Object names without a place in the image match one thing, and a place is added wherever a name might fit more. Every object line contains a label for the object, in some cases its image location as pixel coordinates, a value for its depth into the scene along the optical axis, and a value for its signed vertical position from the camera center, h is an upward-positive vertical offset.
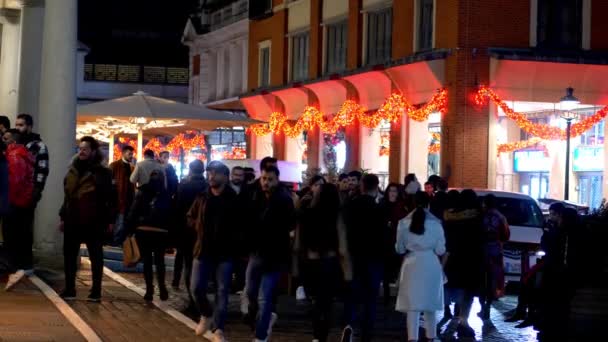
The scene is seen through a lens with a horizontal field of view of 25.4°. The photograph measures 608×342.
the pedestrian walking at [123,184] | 24.45 -0.10
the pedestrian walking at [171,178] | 19.83 +0.03
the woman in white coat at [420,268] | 13.84 -0.84
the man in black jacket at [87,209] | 16.06 -0.37
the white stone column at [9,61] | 31.19 +2.77
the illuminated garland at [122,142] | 39.76 +1.15
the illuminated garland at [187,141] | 42.67 +1.27
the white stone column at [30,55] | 27.19 +2.44
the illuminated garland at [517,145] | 34.31 +1.16
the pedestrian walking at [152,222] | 17.17 -0.55
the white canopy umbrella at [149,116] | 25.56 +1.23
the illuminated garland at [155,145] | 42.92 +1.15
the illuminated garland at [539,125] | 31.53 +1.66
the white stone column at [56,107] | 19.77 +1.02
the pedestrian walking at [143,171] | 20.11 +0.12
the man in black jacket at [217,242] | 13.46 -0.60
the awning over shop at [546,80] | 31.88 +2.67
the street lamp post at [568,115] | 28.97 +1.71
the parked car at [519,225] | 22.39 -0.60
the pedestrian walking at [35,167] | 16.58 +0.11
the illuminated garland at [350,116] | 32.84 +1.94
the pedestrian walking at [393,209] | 19.47 -0.33
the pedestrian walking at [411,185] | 20.92 +0.03
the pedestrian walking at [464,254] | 16.06 -0.79
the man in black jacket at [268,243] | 13.24 -0.59
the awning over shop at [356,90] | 33.28 +2.74
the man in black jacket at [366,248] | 14.12 -0.65
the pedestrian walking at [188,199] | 16.17 -0.23
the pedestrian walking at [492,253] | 16.95 -0.84
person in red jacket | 16.52 -0.21
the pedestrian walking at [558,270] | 12.77 -0.77
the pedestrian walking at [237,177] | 16.61 +0.06
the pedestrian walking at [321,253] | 13.62 -0.70
